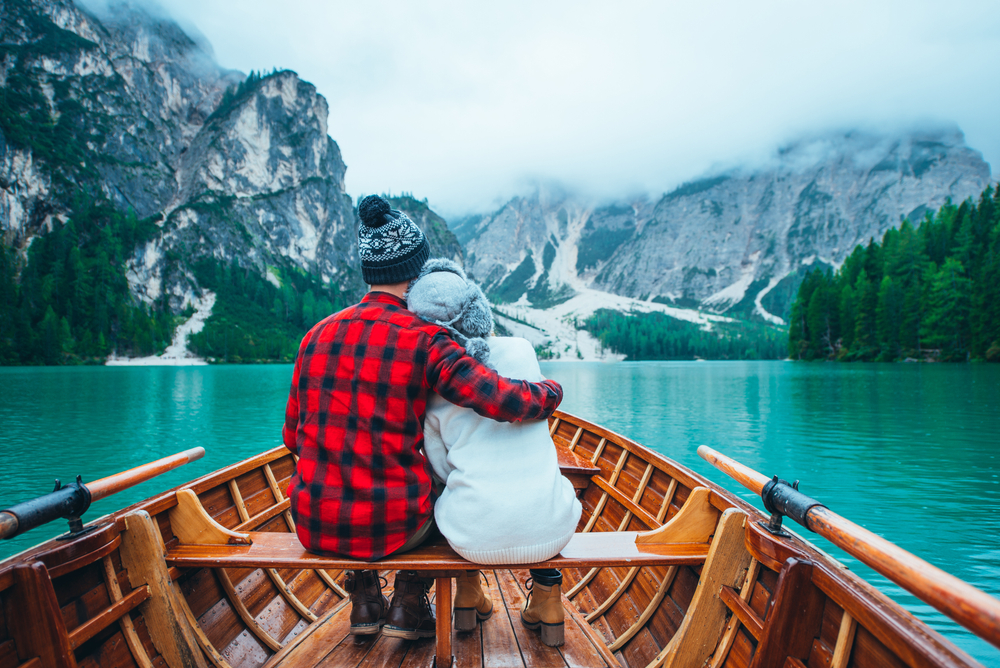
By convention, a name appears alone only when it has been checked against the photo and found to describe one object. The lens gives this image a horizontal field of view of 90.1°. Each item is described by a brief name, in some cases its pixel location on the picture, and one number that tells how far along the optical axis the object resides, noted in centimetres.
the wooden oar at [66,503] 281
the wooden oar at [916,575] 179
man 280
